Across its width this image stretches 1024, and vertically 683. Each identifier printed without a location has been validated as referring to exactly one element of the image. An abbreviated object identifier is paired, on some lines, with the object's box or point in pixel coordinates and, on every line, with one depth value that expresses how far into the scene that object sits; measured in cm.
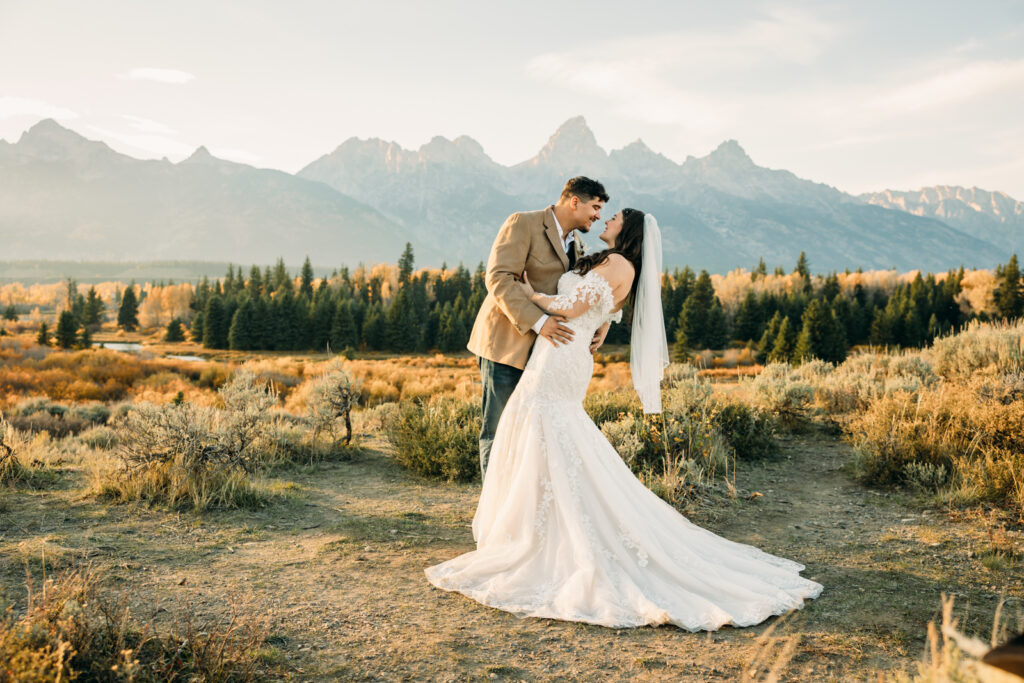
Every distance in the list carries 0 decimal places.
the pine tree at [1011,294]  5700
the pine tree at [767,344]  5353
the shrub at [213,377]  2701
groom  476
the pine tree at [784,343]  5012
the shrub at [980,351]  970
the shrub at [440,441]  740
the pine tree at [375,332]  6881
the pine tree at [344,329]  6712
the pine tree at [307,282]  8871
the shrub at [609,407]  870
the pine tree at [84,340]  4893
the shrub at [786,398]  991
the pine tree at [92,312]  8431
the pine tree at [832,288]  7456
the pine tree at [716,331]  6394
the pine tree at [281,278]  9088
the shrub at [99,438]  936
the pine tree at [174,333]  7756
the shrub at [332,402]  891
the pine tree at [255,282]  8425
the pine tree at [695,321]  6300
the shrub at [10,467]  633
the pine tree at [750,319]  6644
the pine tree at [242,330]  6756
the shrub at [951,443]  596
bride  392
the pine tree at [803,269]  8436
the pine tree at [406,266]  9197
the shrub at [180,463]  594
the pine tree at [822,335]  4898
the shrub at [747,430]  844
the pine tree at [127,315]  9275
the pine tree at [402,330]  6862
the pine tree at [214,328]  6981
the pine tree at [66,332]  4822
